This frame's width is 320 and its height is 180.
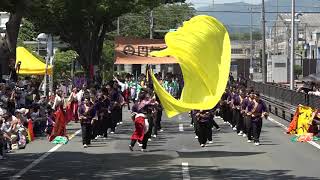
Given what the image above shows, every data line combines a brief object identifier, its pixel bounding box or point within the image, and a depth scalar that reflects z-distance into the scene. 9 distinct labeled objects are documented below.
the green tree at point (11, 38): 23.94
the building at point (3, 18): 56.47
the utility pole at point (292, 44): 38.97
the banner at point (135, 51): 33.16
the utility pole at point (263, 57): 49.28
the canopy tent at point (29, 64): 33.34
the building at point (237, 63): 80.05
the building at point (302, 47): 61.62
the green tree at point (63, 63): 51.61
